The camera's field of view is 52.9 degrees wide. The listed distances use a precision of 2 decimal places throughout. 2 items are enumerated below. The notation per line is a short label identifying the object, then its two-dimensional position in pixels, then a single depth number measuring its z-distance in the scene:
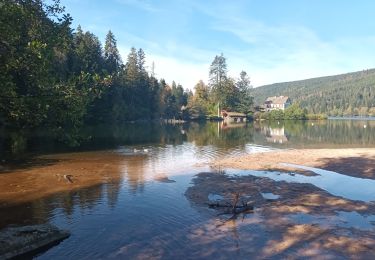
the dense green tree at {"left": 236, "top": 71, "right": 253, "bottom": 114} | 151.44
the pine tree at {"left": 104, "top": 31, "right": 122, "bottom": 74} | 106.40
